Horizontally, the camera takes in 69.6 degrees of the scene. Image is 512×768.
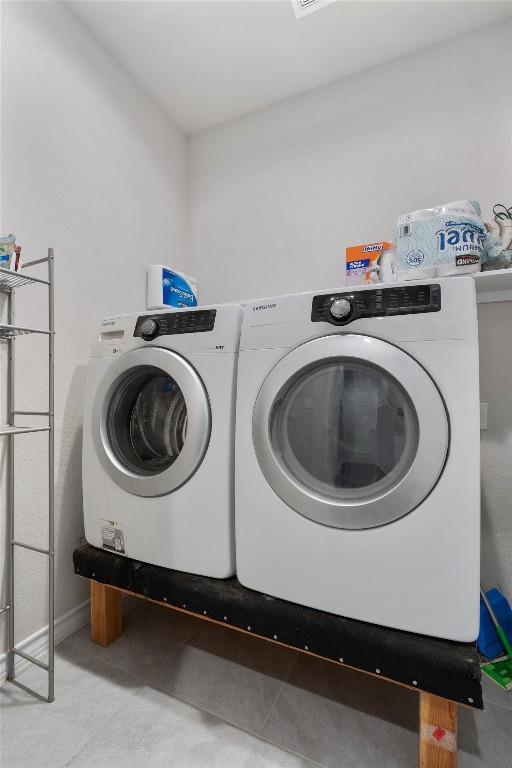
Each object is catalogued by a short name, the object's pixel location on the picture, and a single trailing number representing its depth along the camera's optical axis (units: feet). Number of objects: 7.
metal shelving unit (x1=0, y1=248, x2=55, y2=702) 3.47
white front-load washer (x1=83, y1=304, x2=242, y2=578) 3.56
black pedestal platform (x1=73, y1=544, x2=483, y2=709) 2.55
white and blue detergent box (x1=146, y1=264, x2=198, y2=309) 5.14
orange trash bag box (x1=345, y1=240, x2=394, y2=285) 4.69
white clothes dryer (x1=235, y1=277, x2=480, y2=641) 2.71
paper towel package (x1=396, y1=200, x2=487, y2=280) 3.68
